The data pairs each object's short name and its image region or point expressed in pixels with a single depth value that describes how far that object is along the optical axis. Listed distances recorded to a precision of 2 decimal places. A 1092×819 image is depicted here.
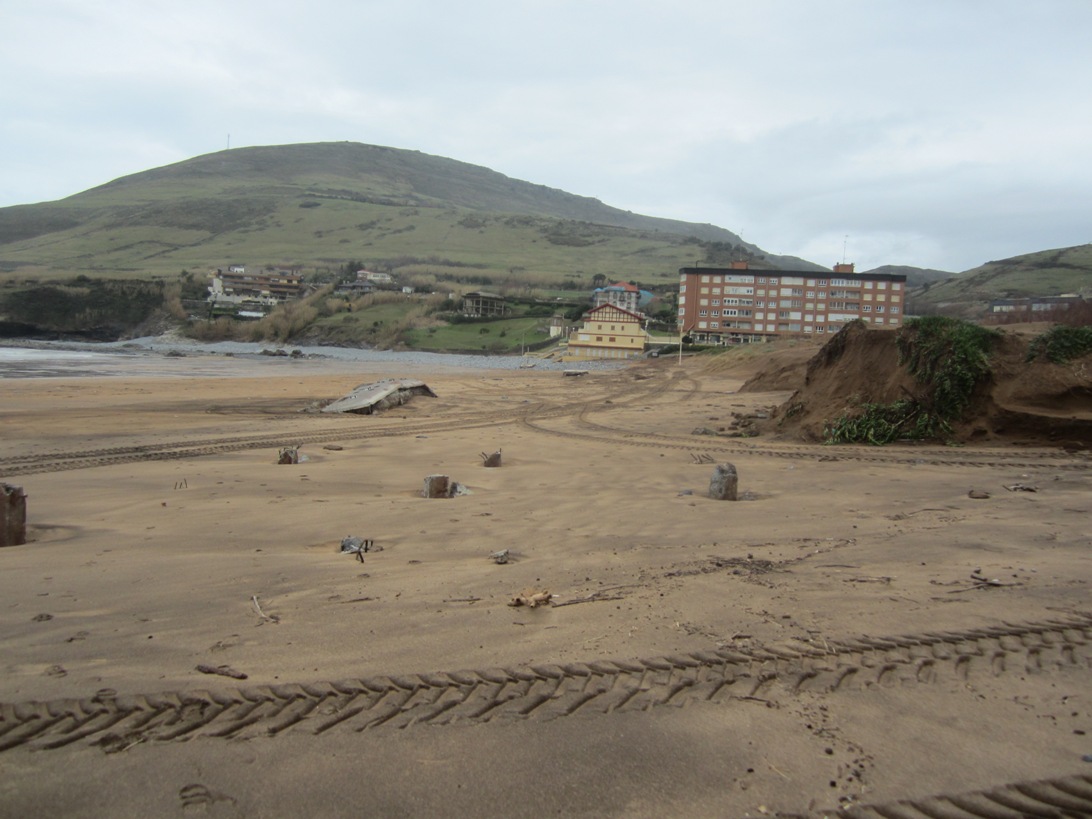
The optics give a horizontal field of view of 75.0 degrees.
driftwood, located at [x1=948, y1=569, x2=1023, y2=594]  4.04
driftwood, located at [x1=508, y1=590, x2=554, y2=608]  3.84
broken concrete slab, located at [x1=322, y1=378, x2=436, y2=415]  17.91
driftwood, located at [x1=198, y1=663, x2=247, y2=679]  2.95
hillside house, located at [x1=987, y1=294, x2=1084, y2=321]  55.29
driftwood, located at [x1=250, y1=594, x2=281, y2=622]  3.61
